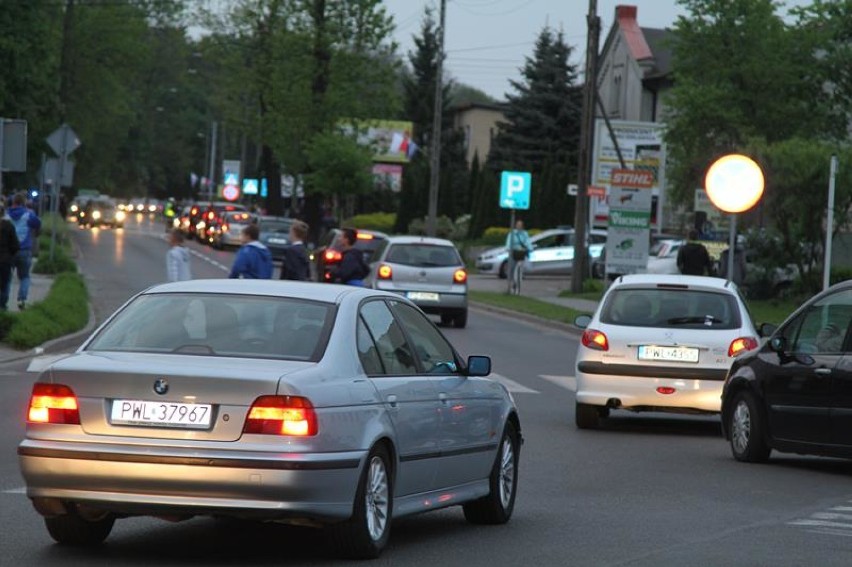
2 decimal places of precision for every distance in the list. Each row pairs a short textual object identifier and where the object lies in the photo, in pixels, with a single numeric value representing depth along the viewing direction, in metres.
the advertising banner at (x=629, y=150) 67.12
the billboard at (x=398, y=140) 105.81
